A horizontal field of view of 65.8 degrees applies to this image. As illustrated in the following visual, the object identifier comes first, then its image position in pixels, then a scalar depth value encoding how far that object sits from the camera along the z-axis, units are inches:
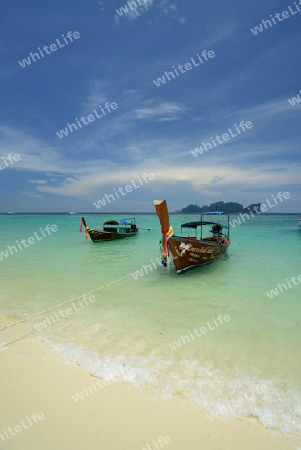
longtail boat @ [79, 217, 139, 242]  971.3
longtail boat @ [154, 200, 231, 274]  389.6
